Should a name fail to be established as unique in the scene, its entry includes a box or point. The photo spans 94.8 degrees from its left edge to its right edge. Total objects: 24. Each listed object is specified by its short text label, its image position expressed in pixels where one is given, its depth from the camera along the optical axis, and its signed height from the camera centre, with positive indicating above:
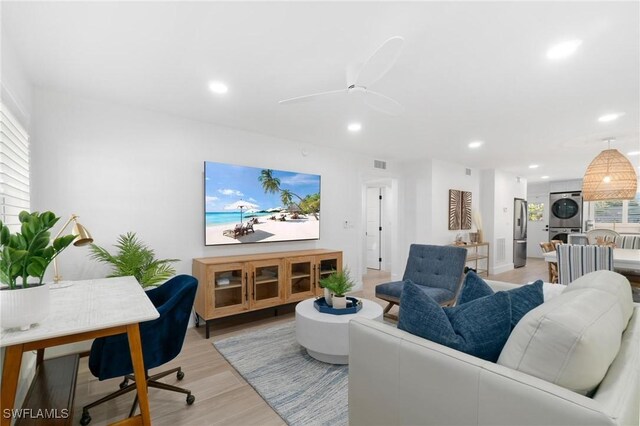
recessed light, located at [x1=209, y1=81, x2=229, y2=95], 2.51 +1.11
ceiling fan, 1.61 +0.89
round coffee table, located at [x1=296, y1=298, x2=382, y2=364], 2.41 -1.00
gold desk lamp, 1.91 -0.15
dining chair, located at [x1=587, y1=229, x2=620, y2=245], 4.44 -0.33
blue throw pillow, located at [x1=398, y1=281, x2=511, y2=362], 1.17 -0.45
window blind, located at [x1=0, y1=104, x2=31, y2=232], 1.83 +0.30
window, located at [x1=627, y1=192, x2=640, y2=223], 7.51 +0.08
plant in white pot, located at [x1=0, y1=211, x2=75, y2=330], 1.18 -0.23
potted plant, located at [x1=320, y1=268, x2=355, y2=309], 2.63 -0.67
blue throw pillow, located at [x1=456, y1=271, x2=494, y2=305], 1.64 -0.43
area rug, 1.93 -1.30
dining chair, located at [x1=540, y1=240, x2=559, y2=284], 4.09 -0.82
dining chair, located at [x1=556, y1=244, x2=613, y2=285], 2.99 -0.48
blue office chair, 1.69 -0.80
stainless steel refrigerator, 7.38 -0.47
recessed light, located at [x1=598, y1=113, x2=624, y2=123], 3.22 +1.08
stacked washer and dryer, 8.22 +0.00
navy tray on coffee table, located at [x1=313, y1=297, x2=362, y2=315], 2.60 -0.85
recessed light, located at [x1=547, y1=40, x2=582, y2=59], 1.89 +1.10
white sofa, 0.82 -0.57
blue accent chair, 3.20 -0.69
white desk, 1.22 -0.50
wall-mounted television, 3.52 +0.11
